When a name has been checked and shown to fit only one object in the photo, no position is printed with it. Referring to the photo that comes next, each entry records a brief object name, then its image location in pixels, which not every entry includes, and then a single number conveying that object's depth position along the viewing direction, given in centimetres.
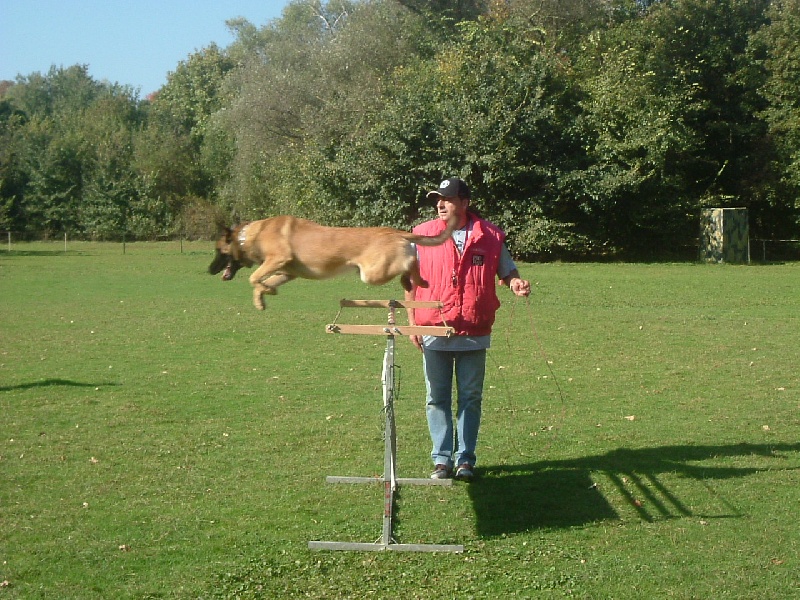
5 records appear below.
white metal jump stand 624
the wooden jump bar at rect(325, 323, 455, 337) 605
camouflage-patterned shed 3966
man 750
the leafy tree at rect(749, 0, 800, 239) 4138
